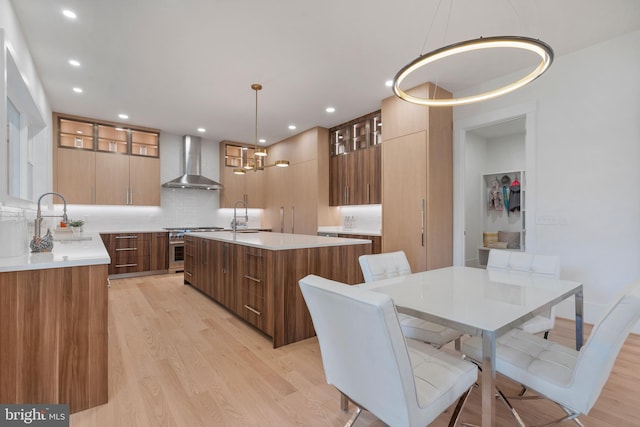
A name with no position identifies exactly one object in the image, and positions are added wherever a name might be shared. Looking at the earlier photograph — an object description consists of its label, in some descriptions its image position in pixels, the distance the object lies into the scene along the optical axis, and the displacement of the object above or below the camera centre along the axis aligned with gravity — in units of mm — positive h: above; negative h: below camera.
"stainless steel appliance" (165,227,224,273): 5590 -682
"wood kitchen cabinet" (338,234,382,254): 4551 -434
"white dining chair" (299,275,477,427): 929 -542
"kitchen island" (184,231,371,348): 2520 -559
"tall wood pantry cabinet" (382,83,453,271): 3816 +462
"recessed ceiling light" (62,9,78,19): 2484 +1696
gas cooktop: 5734 -305
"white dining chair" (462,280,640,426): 1029 -664
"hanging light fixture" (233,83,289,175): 3635 +692
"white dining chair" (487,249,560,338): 1915 -390
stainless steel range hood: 6008 +962
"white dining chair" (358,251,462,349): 1712 -435
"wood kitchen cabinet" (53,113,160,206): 4965 +908
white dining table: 1112 -409
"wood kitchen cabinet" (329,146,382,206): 4797 +641
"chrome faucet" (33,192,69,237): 2105 -87
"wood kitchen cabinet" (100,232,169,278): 5089 -705
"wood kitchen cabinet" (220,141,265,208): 6738 +780
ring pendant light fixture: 1403 +822
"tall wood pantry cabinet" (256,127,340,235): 5676 +569
